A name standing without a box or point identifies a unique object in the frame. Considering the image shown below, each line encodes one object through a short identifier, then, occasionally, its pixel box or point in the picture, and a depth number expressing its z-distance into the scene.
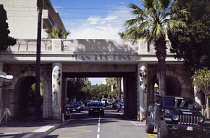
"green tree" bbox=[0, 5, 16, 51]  20.62
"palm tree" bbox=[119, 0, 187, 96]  19.82
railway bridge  24.25
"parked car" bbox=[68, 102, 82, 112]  41.78
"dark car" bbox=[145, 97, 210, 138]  12.24
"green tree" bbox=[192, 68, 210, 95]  17.05
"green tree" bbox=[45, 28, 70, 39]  36.56
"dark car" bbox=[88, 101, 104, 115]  33.15
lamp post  22.33
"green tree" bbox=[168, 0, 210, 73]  18.12
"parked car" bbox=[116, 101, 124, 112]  44.12
